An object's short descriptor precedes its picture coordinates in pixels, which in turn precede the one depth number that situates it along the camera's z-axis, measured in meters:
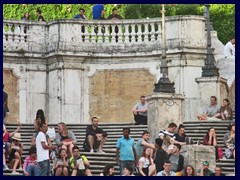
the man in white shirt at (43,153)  36.84
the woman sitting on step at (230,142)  38.72
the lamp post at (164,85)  41.47
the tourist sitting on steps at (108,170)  36.31
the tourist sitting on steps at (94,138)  39.69
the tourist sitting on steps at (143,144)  38.00
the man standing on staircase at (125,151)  37.56
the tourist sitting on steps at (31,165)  36.75
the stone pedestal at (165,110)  41.03
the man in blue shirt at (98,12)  48.75
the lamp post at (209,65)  45.16
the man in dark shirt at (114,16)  48.19
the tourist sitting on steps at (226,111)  42.09
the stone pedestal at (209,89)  44.91
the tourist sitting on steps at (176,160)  36.84
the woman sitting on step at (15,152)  37.53
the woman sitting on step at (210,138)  39.10
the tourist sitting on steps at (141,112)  42.31
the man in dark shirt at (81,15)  48.22
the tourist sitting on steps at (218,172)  36.34
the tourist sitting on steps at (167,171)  36.12
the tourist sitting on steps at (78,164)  36.75
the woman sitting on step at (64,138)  38.56
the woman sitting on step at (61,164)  36.50
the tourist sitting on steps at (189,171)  36.25
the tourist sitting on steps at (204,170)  36.59
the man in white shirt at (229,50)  48.19
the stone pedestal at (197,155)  37.28
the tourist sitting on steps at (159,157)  36.88
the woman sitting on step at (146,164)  36.75
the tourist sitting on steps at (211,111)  42.44
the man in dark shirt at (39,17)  48.03
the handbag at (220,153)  38.31
